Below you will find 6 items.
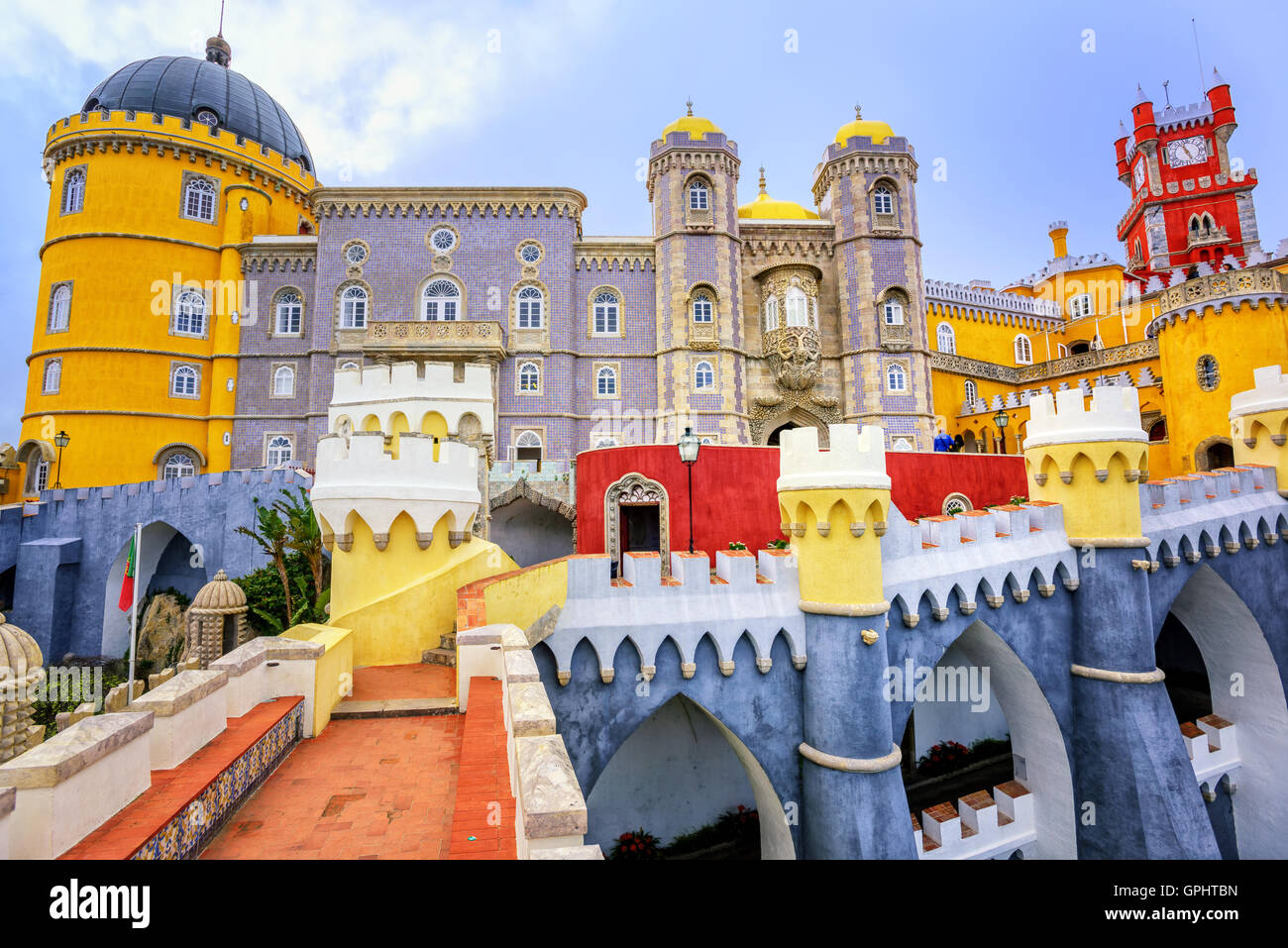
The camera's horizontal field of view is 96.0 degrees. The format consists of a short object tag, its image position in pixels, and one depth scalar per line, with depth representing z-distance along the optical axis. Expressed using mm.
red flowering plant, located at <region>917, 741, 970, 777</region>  13992
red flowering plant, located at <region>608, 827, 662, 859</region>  10992
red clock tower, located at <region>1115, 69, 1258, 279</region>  35969
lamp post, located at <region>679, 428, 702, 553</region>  10586
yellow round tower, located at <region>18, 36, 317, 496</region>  25438
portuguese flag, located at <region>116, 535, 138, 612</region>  6416
